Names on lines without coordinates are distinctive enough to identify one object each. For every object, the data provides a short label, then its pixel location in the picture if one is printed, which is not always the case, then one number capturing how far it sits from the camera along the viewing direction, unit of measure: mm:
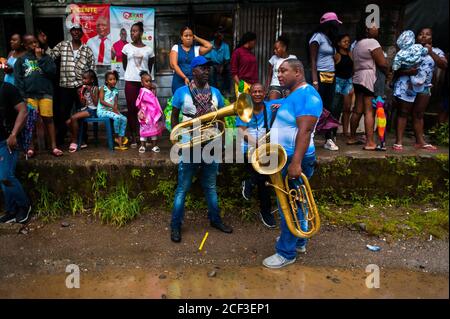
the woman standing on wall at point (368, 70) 5926
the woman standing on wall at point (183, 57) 5793
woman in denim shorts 6184
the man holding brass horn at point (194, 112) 4422
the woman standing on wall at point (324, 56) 5805
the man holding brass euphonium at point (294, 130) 3688
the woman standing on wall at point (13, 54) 5414
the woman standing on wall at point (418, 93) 5883
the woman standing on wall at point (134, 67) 6297
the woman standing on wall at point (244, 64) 6363
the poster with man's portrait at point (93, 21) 7957
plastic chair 5961
